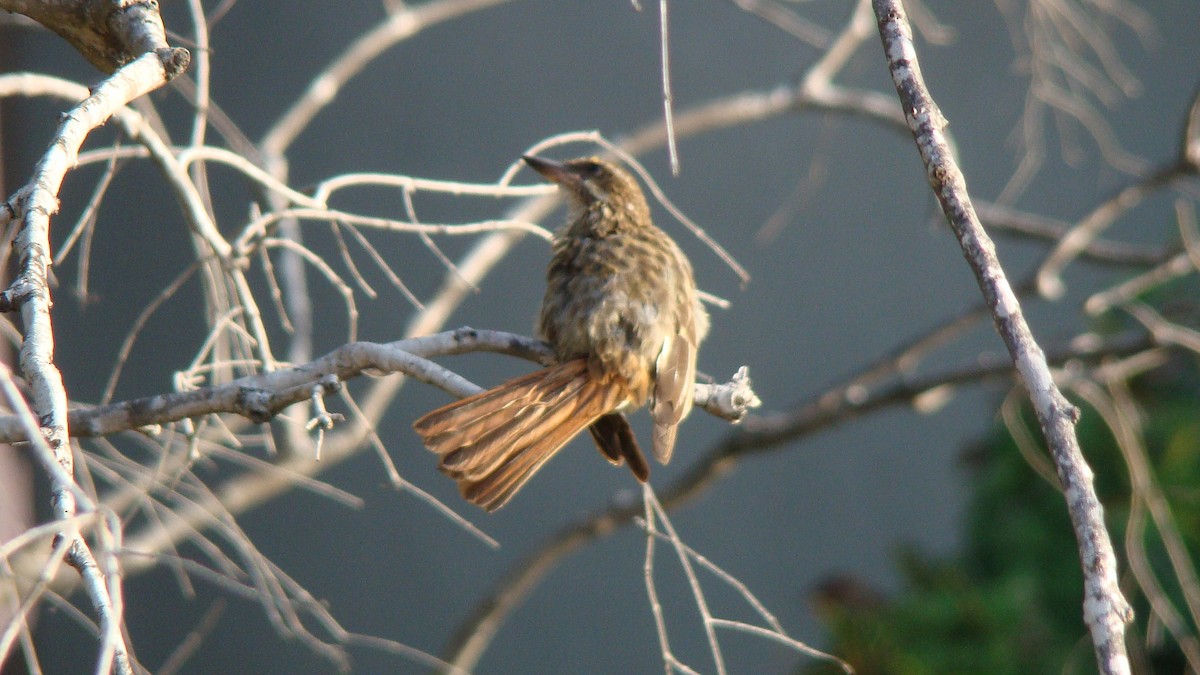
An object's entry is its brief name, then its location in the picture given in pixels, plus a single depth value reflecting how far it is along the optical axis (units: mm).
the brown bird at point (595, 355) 6365
